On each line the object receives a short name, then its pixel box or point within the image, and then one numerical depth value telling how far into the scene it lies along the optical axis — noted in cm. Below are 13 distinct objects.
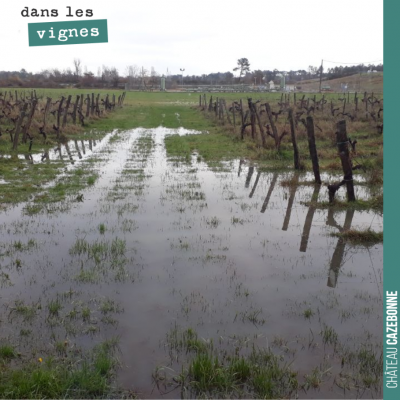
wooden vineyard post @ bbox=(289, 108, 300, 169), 1285
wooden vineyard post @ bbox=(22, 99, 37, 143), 1750
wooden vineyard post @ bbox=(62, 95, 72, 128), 2115
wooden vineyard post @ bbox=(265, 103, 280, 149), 1533
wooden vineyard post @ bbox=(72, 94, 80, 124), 2388
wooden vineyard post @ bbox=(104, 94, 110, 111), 3475
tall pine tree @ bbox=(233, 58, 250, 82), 12646
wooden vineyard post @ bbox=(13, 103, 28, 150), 1599
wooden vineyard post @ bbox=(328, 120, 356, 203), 894
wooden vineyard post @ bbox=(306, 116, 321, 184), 1086
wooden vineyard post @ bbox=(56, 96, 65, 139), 1942
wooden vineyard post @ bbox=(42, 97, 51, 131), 1978
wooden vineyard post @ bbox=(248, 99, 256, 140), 1723
